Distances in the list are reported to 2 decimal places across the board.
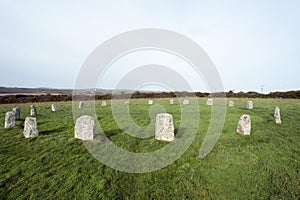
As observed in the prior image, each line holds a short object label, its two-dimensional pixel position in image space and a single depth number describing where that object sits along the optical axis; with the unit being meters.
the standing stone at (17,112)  18.03
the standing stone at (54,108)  26.51
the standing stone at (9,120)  13.97
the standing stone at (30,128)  11.52
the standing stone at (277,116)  16.82
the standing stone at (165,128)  11.16
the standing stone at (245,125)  12.55
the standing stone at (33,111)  21.42
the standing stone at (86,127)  10.98
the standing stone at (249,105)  28.08
